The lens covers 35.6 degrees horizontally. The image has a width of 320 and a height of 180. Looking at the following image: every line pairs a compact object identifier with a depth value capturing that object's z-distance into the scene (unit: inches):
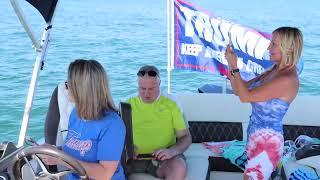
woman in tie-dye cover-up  98.5
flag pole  190.7
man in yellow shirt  124.2
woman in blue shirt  79.4
